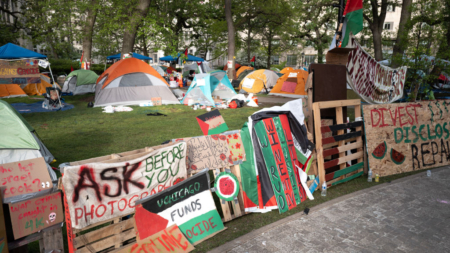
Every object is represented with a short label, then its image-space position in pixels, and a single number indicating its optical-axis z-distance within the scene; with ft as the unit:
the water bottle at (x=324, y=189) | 15.98
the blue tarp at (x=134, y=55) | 78.91
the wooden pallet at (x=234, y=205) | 13.12
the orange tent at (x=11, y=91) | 50.14
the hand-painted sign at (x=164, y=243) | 10.24
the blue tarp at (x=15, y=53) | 38.93
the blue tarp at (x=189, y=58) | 95.01
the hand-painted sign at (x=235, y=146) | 13.53
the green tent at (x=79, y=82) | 57.52
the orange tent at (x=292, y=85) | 57.74
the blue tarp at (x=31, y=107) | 39.04
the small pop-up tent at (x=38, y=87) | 55.77
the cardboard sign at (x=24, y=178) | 9.11
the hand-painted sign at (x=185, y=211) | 10.59
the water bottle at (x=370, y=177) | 17.96
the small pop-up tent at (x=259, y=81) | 65.98
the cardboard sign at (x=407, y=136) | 18.54
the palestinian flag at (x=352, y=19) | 18.53
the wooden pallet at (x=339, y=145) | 16.44
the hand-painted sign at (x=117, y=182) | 9.31
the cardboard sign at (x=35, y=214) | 8.66
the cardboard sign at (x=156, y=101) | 44.83
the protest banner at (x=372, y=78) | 21.40
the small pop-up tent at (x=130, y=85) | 43.91
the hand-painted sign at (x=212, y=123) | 14.40
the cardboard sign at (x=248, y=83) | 66.23
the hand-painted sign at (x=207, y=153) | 12.64
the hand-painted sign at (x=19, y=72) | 36.91
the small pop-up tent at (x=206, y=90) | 45.80
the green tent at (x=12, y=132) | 15.51
